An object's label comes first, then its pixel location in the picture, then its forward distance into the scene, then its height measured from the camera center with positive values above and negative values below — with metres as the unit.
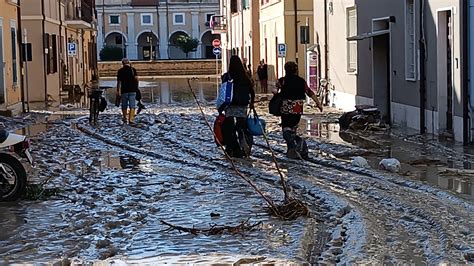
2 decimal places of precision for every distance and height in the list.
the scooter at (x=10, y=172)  11.71 -1.17
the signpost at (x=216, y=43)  61.85 +1.92
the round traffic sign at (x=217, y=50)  59.93 +1.42
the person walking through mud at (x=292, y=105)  15.49 -0.57
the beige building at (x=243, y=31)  51.97 +2.50
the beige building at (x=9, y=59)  28.16 +0.56
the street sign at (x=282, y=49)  37.99 +0.87
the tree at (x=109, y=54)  92.38 +2.05
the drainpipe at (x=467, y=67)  17.03 -0.01
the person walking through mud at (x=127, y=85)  24.06 -0.27
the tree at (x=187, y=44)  95.19 +2.93
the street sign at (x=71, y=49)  43.38 +1.25
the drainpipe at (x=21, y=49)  31.03 +0.92
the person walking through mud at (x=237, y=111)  15.62 -0.65
